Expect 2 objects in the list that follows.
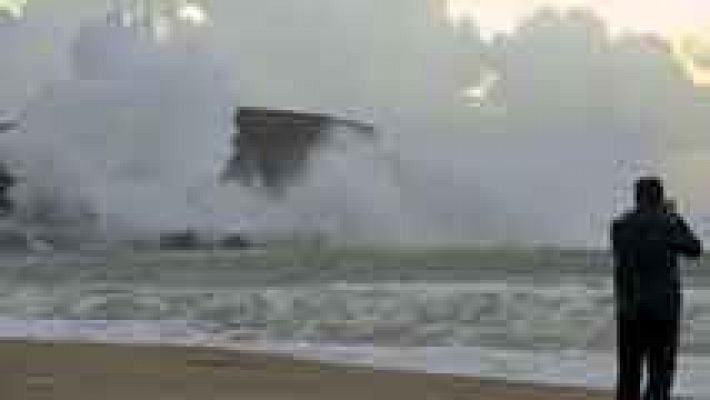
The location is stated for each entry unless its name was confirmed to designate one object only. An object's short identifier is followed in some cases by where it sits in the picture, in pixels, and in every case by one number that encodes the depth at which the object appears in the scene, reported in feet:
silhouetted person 29.58
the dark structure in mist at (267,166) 401.08
